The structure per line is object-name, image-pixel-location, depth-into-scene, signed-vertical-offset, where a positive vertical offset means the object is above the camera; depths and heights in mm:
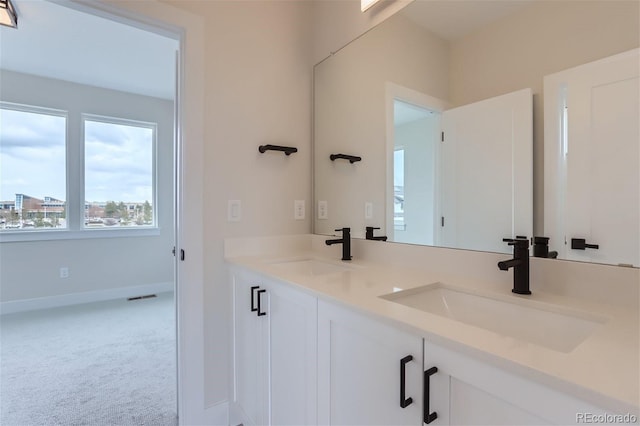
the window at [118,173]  3926 +538
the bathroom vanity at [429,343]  547 -306
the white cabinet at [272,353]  1077 -560
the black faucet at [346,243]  1689 -163
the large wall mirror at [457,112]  1043 +446
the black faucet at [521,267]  983 -172
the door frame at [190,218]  1563 -23
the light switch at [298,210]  1972 +20
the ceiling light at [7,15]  1835 +1249
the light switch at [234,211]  1702 +12
